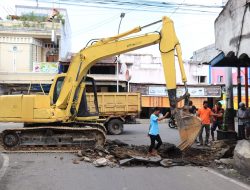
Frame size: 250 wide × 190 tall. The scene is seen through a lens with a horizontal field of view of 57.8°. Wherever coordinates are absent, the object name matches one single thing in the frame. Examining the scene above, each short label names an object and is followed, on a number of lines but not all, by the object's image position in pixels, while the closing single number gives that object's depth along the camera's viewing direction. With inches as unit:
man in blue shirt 296.2
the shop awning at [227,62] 355.8
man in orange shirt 364.5
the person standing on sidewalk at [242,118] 374.4
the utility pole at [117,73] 814.7
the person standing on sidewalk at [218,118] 404.8
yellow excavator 343.5
